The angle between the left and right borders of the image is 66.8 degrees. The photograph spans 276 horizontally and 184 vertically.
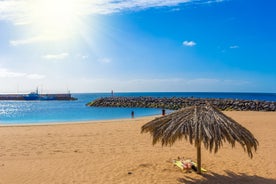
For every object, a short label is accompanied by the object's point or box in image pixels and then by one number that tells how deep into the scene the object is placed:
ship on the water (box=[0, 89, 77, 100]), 68.43
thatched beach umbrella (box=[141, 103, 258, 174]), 4.84
